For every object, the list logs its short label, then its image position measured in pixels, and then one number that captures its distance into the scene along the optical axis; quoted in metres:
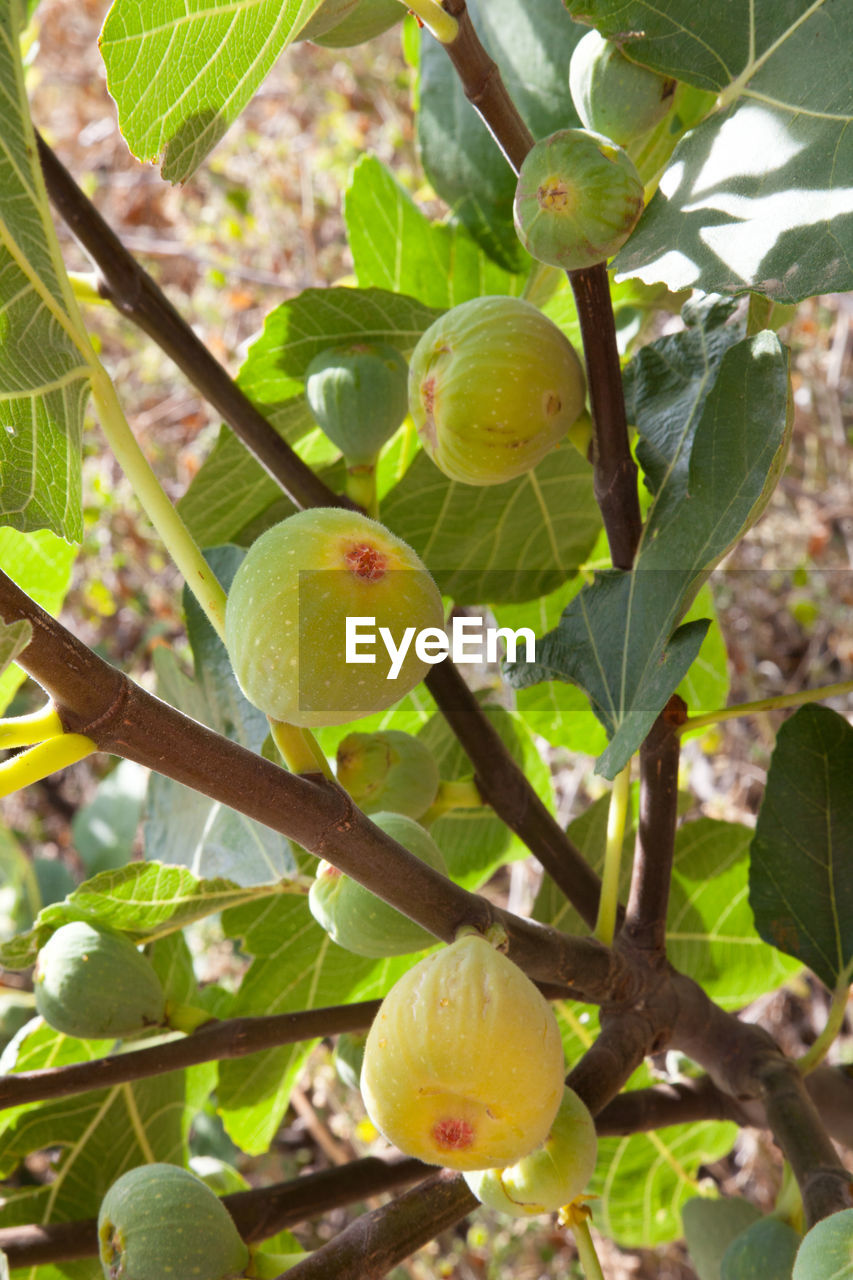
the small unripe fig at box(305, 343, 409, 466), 0.78
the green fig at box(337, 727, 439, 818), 0.73
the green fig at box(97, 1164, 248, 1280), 0.64
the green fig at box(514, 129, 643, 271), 0.56
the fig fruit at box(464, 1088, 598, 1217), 0.55
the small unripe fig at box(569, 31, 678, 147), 0.64
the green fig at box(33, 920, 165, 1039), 0.74
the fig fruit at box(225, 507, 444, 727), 0.45
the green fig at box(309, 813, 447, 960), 0.60
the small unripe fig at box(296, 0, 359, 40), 0.59
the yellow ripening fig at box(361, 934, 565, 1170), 0.44
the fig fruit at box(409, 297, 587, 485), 0.61
